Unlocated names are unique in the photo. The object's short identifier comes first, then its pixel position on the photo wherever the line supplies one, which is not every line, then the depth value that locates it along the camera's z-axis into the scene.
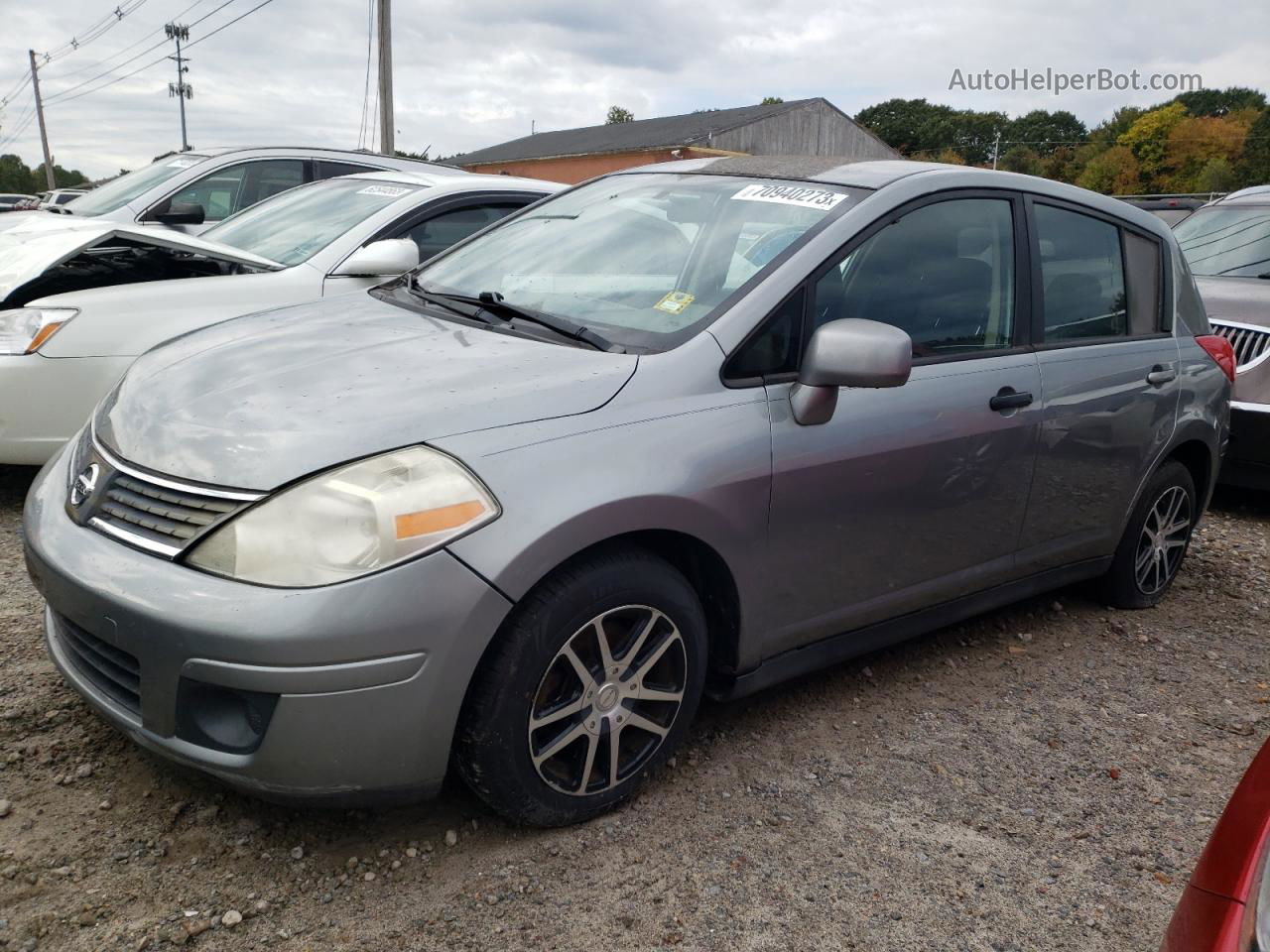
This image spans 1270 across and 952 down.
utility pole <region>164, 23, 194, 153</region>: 54.47
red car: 1.35
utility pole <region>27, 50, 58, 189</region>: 58.53
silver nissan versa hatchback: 2.14
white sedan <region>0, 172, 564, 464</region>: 4.24
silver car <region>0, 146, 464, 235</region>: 7.55
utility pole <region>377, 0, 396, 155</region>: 18.72
